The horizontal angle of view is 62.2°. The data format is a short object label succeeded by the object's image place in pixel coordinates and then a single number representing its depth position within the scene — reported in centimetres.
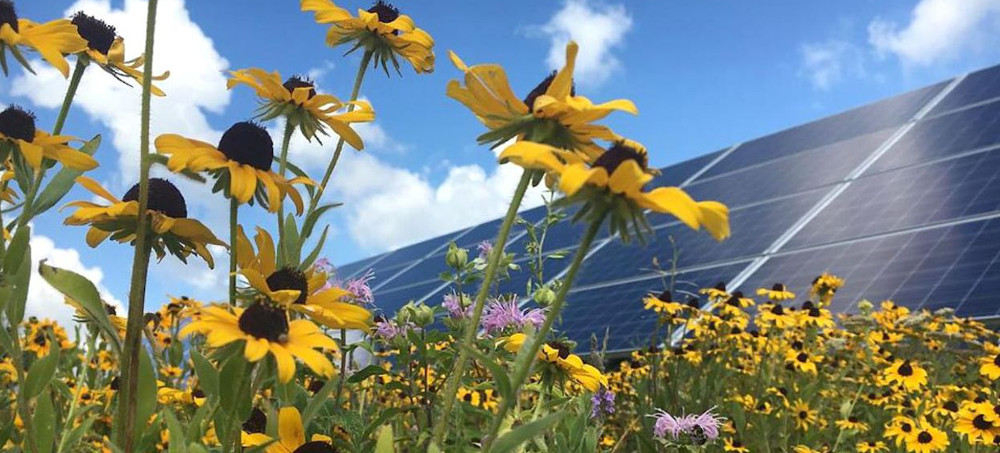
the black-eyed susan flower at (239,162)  34
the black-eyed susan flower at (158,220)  37
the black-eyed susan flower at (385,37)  52
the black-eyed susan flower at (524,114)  32
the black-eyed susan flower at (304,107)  41
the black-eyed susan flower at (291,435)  37
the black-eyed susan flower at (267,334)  28
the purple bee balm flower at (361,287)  70
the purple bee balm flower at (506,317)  70
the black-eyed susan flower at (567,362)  54
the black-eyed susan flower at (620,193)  26
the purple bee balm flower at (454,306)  72
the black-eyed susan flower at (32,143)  39
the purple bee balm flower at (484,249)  83
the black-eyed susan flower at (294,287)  33
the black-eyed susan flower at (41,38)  39
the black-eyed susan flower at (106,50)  48
